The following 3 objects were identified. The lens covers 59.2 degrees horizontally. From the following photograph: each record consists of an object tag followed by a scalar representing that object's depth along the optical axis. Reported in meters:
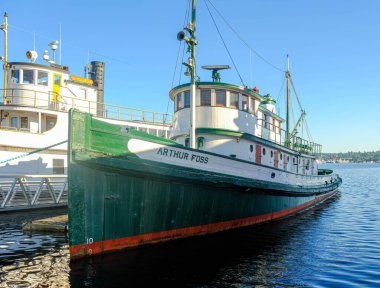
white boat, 18.36
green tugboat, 8.34
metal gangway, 15.29
